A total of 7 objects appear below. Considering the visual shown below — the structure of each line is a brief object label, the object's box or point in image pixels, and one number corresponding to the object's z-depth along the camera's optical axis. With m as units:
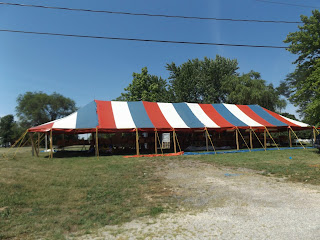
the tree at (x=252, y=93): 25.42
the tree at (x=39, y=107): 38.53
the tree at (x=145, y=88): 30.81
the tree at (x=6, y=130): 41.44
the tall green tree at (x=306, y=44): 16.70
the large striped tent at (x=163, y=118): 12.59
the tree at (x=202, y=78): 28.36
